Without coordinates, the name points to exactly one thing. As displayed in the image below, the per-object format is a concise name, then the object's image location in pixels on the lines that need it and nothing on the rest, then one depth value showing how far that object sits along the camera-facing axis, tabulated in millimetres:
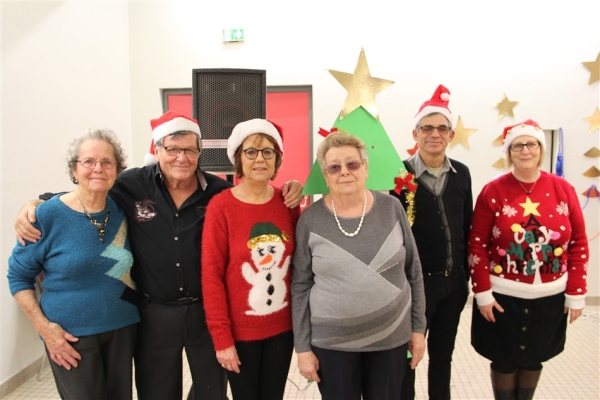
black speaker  1991
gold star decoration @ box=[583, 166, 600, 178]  3547
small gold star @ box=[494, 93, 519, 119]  3551
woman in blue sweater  1338
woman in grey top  1308
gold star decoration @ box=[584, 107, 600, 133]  3523
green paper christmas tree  1629
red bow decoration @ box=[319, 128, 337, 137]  1580
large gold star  1809
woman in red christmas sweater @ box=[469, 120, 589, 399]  1685
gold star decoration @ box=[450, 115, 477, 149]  3594
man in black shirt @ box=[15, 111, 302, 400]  1455
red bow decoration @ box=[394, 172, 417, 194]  1729
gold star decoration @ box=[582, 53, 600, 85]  3484
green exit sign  3590
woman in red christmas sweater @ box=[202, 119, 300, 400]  1353
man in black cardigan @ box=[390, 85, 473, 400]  1750
